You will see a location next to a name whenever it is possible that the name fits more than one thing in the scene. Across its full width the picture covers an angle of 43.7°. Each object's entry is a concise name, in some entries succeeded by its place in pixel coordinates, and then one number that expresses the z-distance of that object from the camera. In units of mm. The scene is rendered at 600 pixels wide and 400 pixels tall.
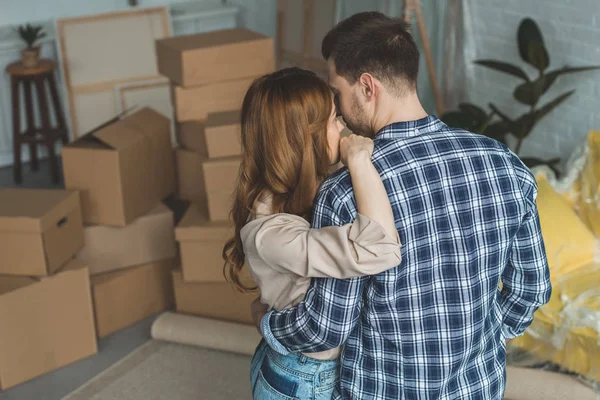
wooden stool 4547
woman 1228
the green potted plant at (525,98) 3307
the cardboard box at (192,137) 3232
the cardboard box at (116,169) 3076
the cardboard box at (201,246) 3061
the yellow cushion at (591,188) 2951
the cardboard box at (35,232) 2803
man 1272
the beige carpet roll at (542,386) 2564
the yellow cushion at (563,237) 2811
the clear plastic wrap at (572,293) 2549
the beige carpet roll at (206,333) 3029
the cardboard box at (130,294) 3178
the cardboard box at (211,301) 3199
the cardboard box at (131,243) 3225
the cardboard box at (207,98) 3205
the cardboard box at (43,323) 2795
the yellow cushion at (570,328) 2525
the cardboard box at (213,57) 3141
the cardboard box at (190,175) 3430
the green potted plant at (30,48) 4531
